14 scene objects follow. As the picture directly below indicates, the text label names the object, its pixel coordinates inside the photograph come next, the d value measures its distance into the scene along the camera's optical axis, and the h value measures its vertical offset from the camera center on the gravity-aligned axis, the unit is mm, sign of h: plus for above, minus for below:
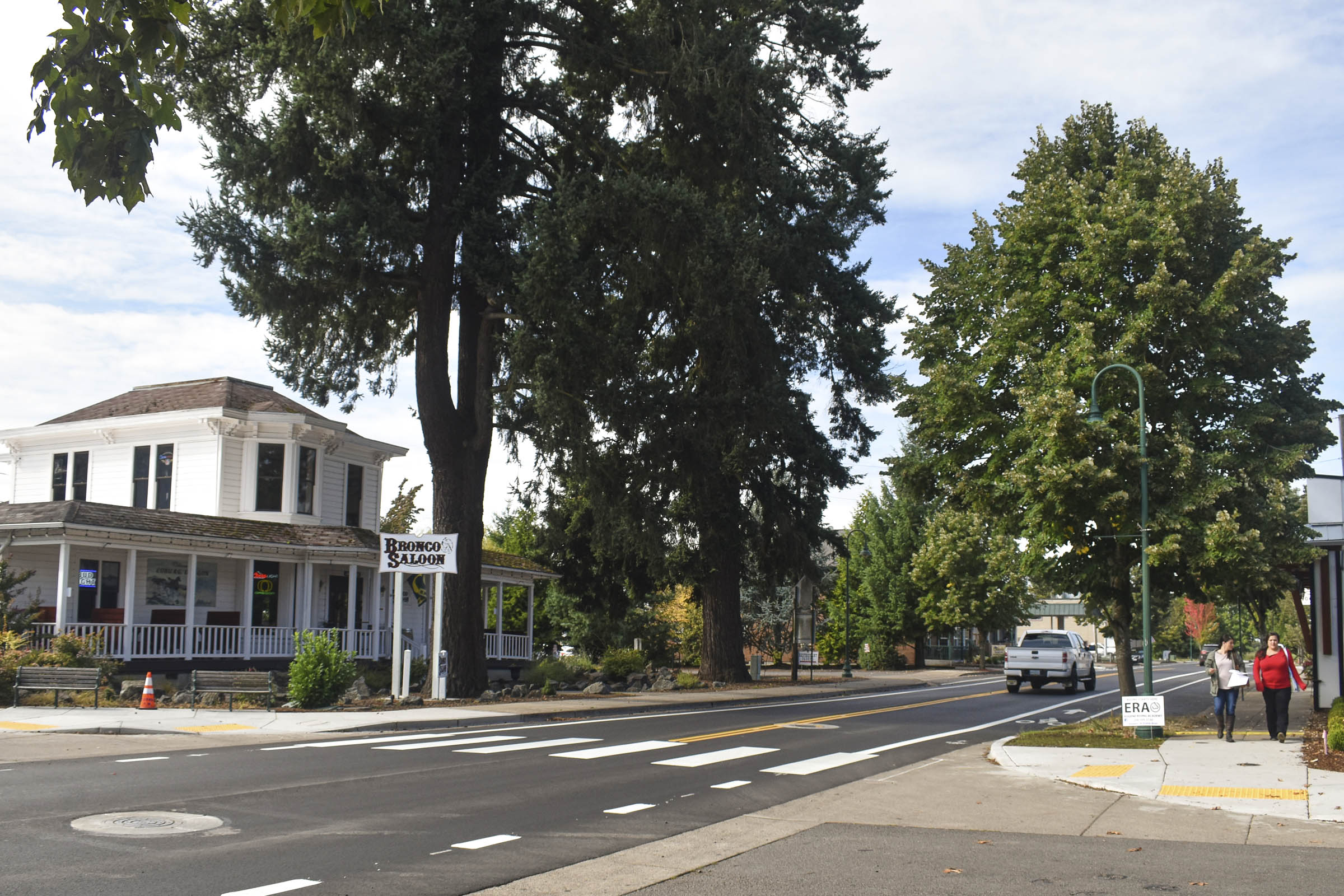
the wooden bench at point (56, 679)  20656 -2149
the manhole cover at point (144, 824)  9039 -2179
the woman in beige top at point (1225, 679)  17672 -1615
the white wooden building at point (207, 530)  26250 +852
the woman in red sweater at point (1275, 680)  17344 -1584
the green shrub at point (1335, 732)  14875 -2103
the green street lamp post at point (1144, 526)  18281 +848
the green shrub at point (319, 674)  22391 -2168
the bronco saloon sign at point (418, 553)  24203 +324
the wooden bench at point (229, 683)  21031 -2220
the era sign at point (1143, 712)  17312 -2125
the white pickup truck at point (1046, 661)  34969 -2685
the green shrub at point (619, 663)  35250 -2956
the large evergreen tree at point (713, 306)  23547 +6491
